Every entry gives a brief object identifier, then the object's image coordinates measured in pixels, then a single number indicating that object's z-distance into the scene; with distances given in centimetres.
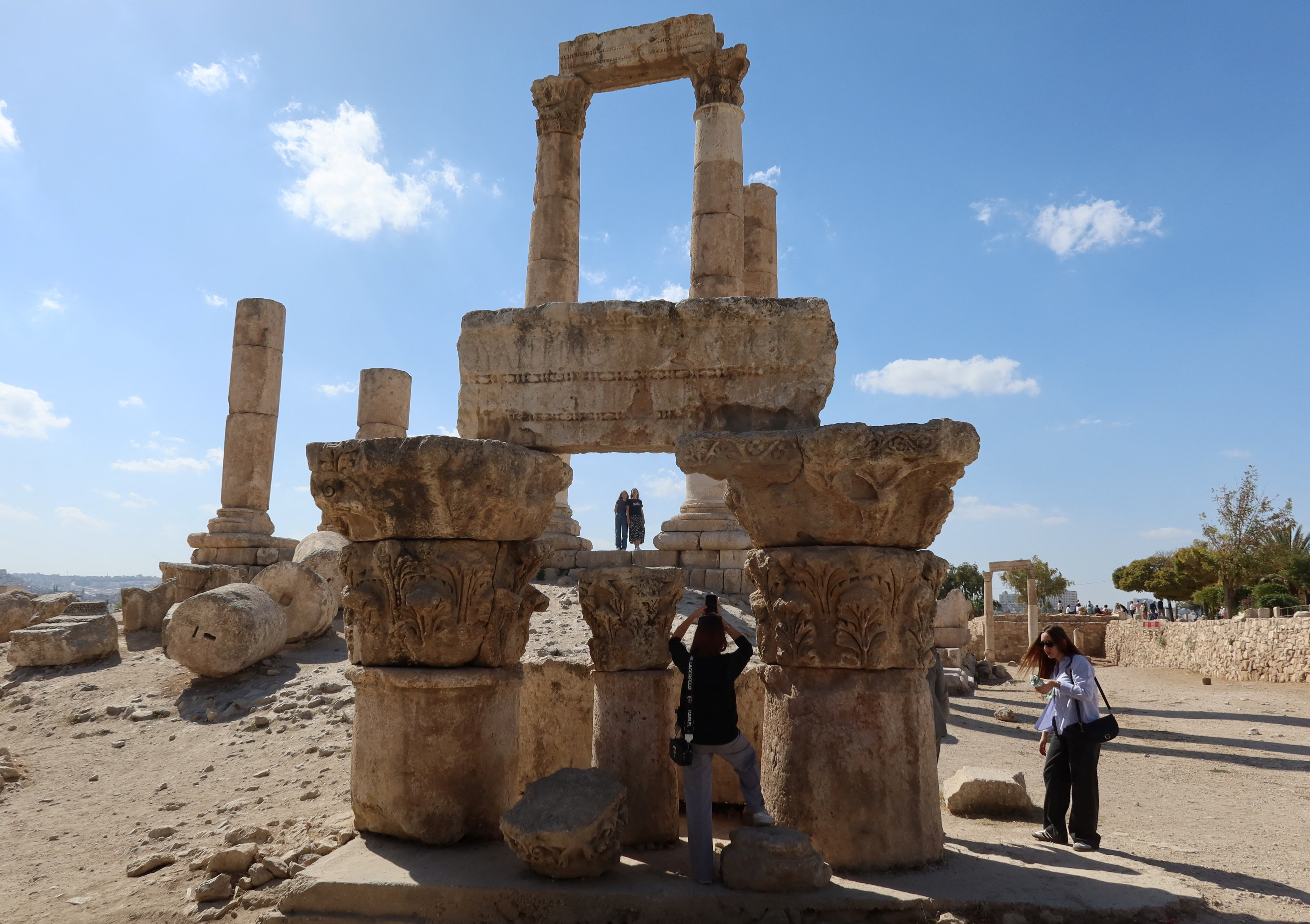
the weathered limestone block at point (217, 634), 997
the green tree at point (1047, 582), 5091
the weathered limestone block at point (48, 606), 1455
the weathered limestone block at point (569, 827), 407
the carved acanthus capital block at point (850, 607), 448
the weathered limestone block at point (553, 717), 638
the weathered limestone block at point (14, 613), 1420
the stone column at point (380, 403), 1673
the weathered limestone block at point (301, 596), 1135
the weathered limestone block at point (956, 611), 2259
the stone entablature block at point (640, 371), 499
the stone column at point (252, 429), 1520
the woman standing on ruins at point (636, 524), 1509
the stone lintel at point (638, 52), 1414
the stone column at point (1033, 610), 2511
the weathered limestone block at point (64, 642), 1142
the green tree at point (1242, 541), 2950
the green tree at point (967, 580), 5269
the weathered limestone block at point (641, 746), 486
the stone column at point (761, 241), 1638
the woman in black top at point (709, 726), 428
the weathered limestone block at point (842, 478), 438
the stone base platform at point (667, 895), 390
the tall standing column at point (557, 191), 1443
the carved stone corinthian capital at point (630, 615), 505
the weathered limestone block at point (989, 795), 659
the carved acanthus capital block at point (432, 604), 486
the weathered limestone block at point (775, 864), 394
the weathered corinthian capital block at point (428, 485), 477
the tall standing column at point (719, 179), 1334
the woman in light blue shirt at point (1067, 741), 529
